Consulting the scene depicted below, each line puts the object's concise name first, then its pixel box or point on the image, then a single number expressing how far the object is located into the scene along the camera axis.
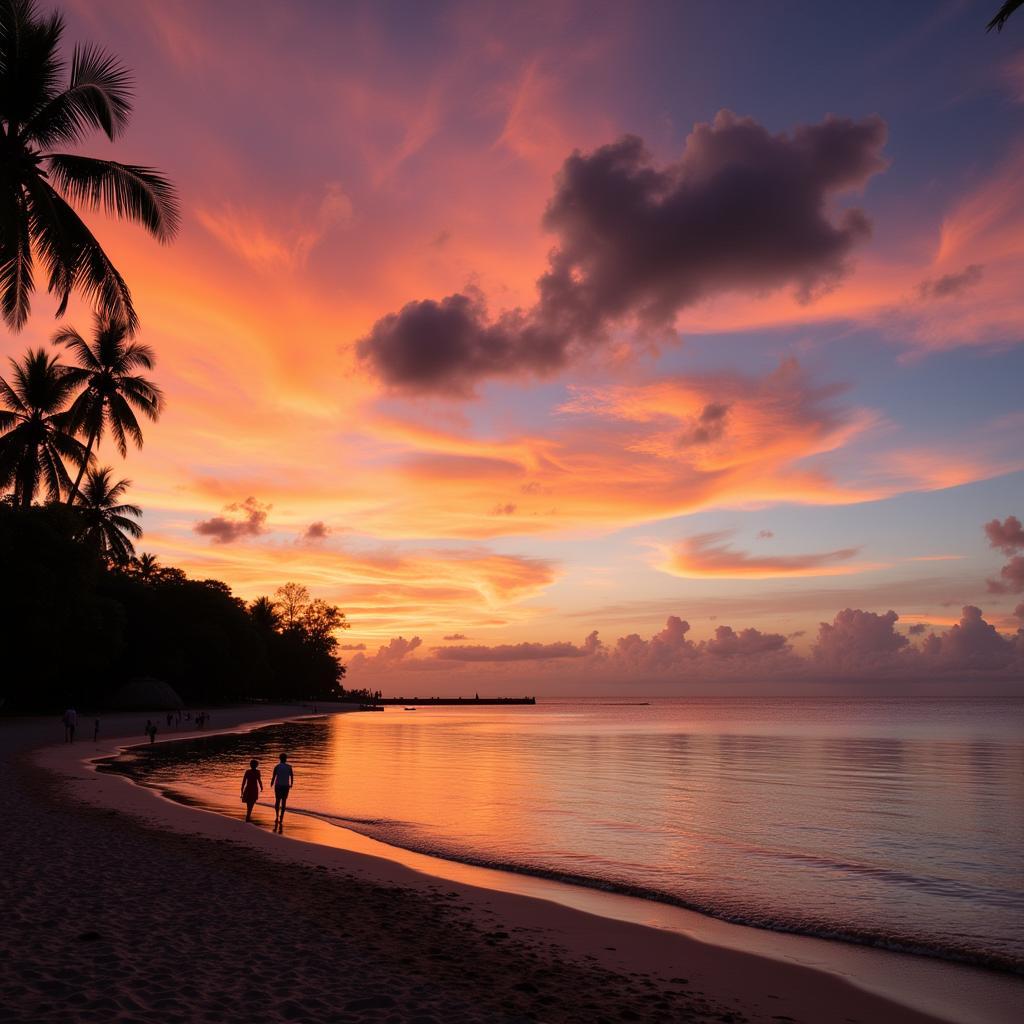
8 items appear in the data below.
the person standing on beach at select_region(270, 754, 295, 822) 22.61
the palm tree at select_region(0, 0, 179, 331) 17.19
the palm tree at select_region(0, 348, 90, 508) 49.66
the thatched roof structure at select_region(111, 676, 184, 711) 74.44
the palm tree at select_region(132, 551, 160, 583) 102.53
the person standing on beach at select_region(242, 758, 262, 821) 23.58
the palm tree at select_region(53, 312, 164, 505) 51.09
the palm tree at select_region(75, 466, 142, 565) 69.31
